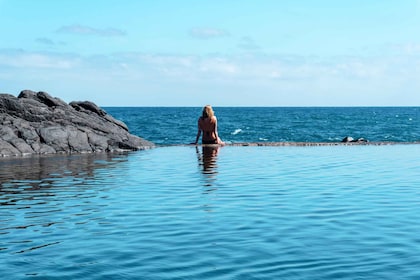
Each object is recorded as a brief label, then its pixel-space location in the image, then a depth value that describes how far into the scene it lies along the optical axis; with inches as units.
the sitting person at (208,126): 1228.7
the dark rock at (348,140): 1541.1
